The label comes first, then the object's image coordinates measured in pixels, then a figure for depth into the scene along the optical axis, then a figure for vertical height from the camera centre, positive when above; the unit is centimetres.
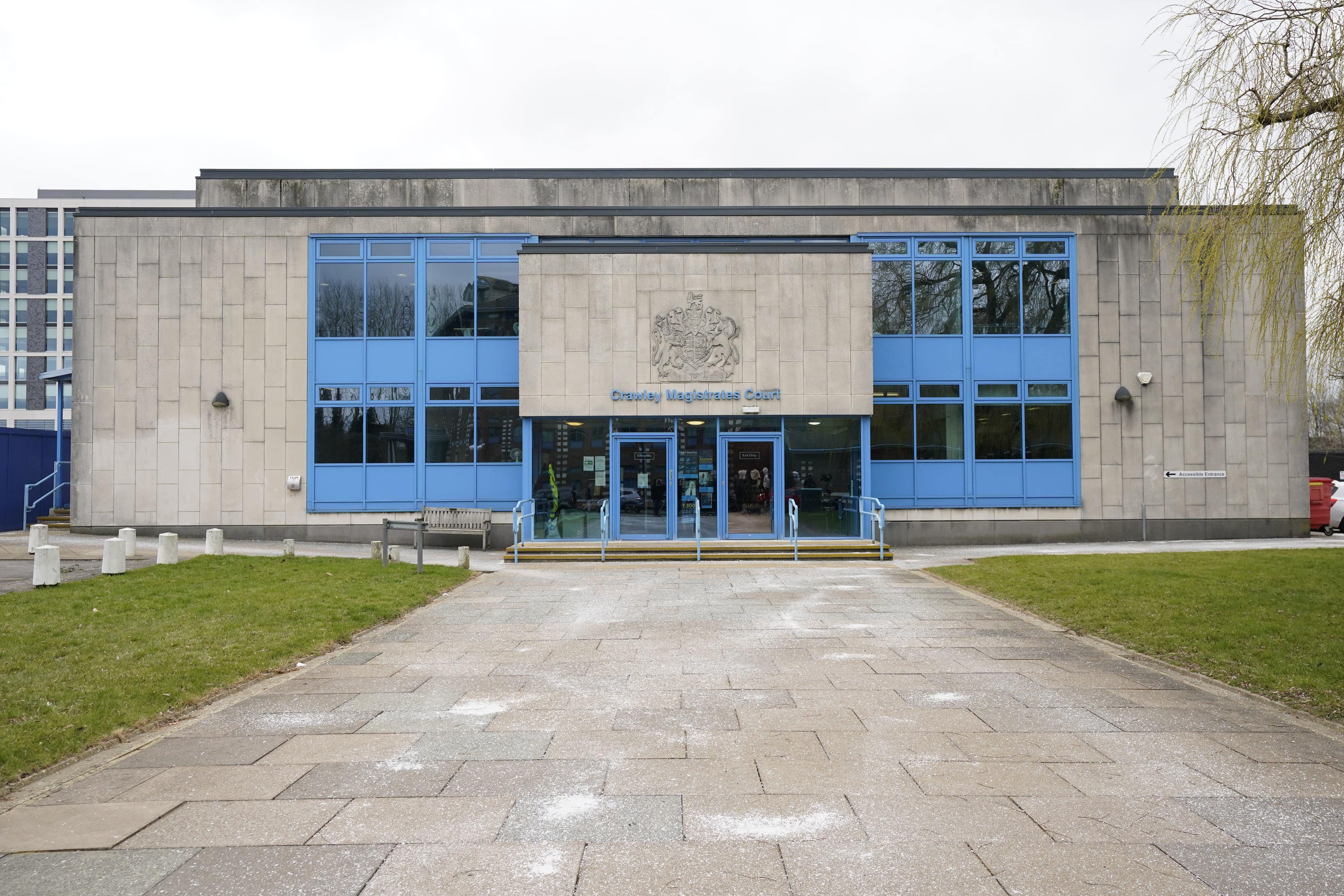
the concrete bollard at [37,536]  1544 -116
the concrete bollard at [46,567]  1208 -131
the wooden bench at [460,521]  2077 -124
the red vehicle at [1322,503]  2495 -110
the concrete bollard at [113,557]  1359 -134
